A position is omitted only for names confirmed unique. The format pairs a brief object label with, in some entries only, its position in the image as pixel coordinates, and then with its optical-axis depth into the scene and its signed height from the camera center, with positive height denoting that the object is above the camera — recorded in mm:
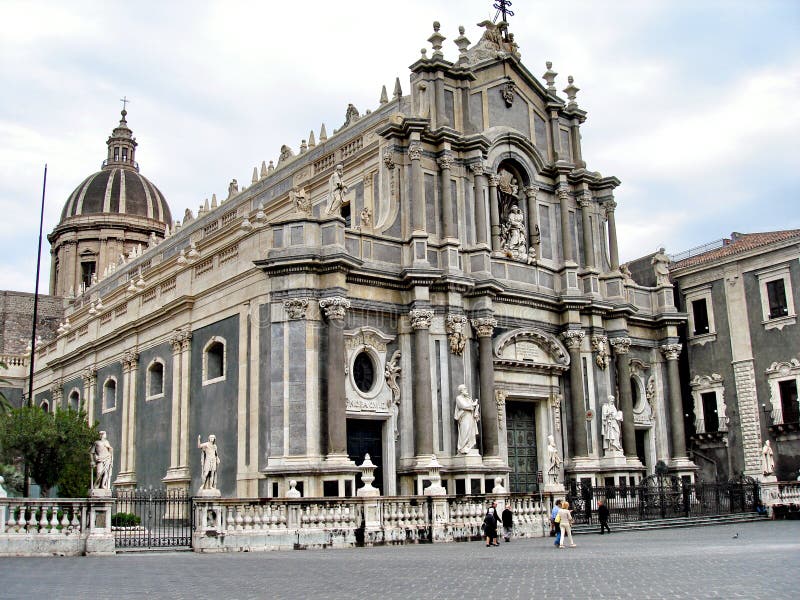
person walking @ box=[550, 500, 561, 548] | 23141 -1264
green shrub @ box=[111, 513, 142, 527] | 29812 -960
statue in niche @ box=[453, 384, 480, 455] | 31062 +1934
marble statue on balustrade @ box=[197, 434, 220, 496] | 25062 +668
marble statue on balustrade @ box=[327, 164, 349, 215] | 30703 +9646
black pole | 30908 +6271
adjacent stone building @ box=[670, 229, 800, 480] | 38062 +5143
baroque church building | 29312 +5862
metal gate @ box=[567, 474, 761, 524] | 30609 -881
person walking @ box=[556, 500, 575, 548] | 21859 -1013
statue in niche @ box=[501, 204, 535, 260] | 36594 +9715
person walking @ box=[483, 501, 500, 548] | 23047 -1190
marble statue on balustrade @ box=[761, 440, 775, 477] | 35062 +408
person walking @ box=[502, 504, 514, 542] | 25266 -1222
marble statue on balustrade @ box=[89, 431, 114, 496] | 25156 +751
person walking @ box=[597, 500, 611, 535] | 27562 -1137
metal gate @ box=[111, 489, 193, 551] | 24062 -1083
